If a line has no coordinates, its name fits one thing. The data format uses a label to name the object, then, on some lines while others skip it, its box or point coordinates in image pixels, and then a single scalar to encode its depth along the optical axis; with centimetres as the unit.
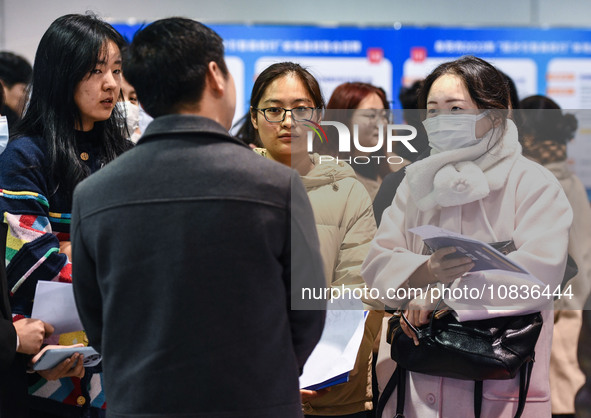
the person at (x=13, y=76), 789
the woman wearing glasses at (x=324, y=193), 425
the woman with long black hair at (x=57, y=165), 423
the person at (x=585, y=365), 591
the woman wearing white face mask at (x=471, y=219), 387
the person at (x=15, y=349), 402
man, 305
